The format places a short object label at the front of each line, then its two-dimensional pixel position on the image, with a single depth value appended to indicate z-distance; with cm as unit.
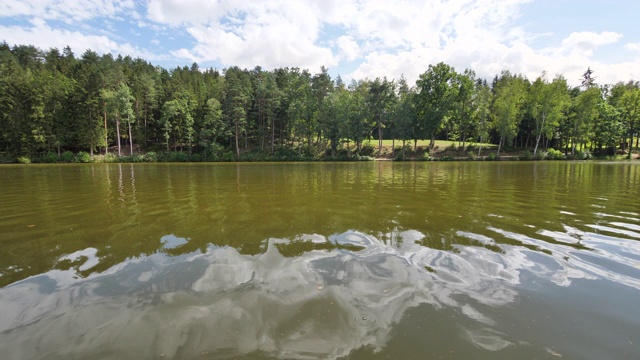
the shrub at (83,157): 5734
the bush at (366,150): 6591
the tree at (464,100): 6372
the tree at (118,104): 6222
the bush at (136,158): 6032
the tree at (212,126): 6944
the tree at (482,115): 6263
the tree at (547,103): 5944
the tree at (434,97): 6319
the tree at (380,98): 6600
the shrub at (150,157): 6218
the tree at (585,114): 6075
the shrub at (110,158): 5844
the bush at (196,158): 6606
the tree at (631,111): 6381
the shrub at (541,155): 5828
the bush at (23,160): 5406
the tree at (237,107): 6869
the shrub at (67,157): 5784
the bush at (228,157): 6638
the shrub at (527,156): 5841
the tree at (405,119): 6381
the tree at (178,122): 6819
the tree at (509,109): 6047
